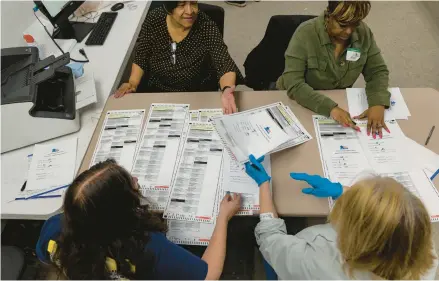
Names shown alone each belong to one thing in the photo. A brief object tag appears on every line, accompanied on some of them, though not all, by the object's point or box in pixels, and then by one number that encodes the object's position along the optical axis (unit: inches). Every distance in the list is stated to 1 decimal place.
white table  53.0
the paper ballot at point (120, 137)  57.9
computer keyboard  80.7
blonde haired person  33.7
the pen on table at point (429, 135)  56.4
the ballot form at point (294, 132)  56.8
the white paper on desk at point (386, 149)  53.2
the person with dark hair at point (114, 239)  39.5
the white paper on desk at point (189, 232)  48.6
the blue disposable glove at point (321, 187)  49.4
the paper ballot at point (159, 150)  53.2
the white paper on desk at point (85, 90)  64.3
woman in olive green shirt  58.8
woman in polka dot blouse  68.0
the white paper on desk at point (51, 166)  55.0
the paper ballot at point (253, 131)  54.9
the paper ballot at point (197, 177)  50.3
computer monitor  78.2
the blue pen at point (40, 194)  54.1
